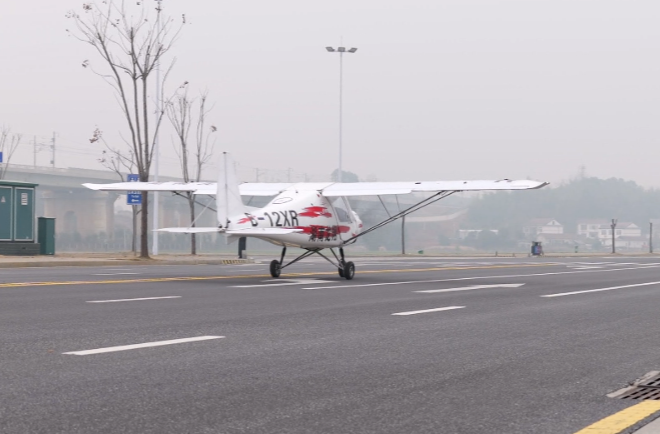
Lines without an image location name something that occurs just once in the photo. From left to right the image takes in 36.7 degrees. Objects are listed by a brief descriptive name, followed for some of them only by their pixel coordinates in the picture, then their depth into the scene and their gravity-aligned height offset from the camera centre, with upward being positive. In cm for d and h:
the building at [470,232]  14100 +131
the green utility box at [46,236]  4069 +27
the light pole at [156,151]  4412 +511
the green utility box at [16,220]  3959 +90
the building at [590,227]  15338 +219
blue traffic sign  4253 +201
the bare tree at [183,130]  5831 +676
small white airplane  2056 +79
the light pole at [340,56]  6322 +1181
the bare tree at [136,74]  4206 +726
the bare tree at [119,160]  5027 +520
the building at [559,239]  14738 +30
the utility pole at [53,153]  10576 +969
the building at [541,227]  15250 +218
